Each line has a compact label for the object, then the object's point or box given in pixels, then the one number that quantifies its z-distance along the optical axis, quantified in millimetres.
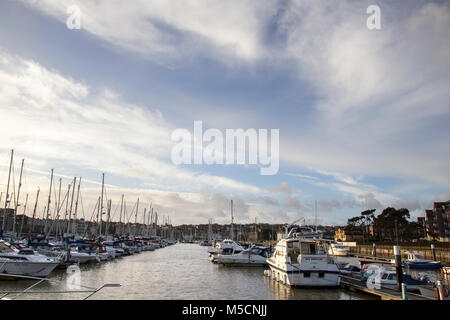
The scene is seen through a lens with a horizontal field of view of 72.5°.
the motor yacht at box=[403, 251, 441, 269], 38969
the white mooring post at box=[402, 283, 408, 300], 17359
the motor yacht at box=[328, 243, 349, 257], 76312
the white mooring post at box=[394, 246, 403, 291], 21495
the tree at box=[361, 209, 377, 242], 120188
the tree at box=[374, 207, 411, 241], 102750
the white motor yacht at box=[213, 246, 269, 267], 45750
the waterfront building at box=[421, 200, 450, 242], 108469
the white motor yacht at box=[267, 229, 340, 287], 25156
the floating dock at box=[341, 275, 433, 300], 19058
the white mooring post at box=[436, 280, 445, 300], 16391
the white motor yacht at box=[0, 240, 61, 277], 27922
